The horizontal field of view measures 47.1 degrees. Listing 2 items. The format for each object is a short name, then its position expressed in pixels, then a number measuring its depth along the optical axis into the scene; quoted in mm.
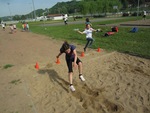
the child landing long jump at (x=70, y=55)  5379
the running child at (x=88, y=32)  10273
